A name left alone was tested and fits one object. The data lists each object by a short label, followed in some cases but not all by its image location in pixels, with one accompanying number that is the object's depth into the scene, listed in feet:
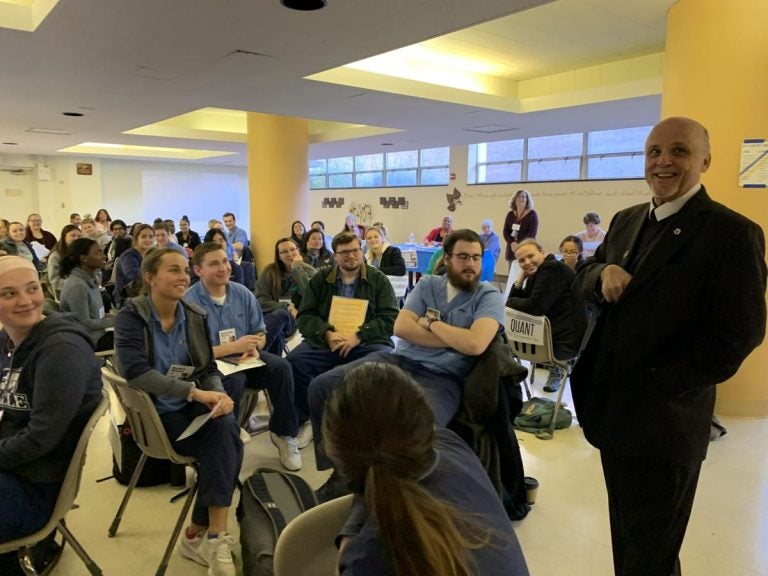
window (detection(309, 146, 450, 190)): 38.96
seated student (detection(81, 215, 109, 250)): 23.80
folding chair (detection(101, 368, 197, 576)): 6.88
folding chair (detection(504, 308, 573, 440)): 11.27
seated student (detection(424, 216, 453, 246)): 29.56
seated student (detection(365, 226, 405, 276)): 19.31
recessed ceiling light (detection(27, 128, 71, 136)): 25.73
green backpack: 11.47
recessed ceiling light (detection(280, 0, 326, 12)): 9.66
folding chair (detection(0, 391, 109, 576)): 5.65
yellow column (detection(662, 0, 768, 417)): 10.91
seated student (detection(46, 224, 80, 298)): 14.62
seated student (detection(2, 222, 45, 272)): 20.80
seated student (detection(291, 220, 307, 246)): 23.29
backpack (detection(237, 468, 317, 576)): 6.20
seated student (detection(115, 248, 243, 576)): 7.06
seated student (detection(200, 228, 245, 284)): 18.90
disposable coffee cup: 8.43
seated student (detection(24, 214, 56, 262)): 26.66
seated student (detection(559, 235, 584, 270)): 15.89
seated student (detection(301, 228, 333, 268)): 18.66
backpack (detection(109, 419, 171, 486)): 9.10
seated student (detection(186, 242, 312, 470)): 9.42
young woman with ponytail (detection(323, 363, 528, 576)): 2.68
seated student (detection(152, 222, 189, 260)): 19.12
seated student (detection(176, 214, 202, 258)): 28.84
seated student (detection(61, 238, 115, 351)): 11.64
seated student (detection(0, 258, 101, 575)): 5.55
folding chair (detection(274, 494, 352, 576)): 3.68
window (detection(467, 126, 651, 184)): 28.37
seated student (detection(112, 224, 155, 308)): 15.98
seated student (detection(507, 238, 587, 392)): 11.51
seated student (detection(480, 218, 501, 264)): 25.56
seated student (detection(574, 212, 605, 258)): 22.08
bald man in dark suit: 4.51
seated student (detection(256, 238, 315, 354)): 13.69
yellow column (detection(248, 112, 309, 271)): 24.40
